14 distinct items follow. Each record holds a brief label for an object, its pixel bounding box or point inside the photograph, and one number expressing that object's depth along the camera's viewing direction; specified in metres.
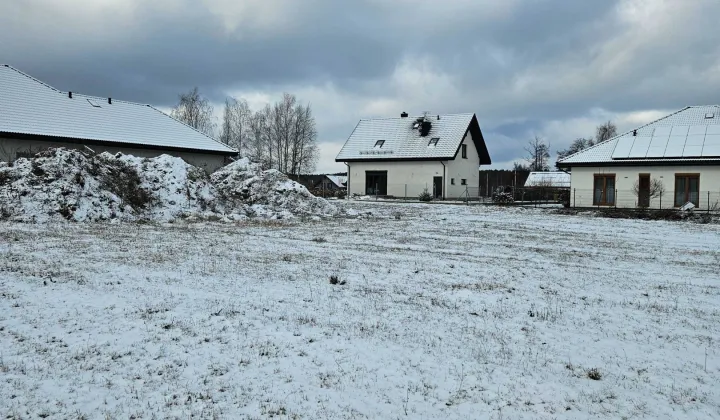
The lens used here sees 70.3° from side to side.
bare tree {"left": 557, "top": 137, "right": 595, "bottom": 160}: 80.50
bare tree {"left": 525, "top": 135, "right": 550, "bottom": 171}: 82.69
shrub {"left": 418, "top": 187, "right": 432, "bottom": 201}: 36.86
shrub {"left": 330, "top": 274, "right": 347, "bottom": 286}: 7.59
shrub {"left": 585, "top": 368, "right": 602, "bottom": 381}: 4.36
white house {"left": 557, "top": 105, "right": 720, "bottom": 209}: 27.25
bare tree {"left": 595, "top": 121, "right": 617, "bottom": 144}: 81.21
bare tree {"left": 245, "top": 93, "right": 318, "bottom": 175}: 62.34
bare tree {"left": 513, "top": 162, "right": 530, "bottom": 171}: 85.16
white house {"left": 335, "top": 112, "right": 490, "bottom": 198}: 40.03
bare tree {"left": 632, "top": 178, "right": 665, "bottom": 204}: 27.73
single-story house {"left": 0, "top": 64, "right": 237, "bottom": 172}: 24.12
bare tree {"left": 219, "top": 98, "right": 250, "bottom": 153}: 63.04
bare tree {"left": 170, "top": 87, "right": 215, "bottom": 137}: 55.78
